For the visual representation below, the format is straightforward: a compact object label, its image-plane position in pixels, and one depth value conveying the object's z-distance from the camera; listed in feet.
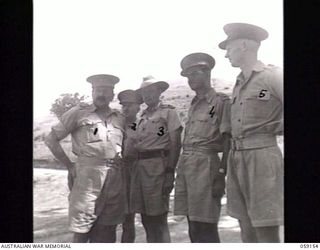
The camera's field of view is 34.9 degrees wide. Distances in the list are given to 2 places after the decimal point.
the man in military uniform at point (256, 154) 11.68
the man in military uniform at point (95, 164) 12.34
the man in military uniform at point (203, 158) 11.94
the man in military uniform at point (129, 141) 12.40
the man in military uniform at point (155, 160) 12.21
